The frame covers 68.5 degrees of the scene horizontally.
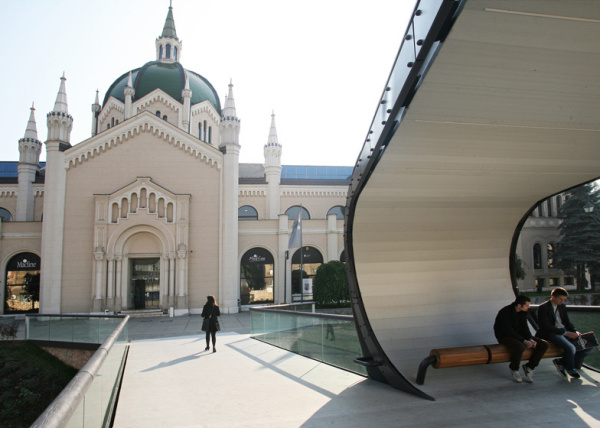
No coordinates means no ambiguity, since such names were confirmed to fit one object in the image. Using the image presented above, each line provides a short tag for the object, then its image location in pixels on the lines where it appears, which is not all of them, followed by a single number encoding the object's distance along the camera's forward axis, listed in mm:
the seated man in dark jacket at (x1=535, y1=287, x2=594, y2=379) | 6520
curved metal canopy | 3596
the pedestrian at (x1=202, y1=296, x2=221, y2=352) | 12164
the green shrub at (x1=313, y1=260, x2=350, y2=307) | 26953
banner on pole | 24969
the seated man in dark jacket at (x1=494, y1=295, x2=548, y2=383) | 6428
